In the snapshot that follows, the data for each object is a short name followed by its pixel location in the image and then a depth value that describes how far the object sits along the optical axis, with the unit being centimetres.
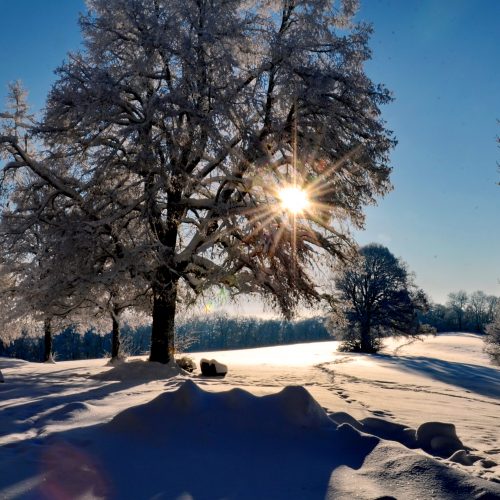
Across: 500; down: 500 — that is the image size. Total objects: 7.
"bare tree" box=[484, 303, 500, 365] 3038
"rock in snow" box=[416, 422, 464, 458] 400
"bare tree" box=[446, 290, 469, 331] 7822
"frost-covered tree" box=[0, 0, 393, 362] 998
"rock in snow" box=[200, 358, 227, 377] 1141
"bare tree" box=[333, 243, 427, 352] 2847
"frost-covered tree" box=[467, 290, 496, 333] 7988
